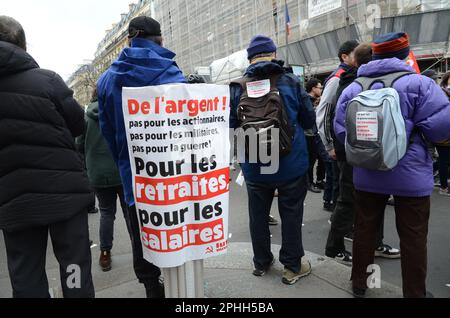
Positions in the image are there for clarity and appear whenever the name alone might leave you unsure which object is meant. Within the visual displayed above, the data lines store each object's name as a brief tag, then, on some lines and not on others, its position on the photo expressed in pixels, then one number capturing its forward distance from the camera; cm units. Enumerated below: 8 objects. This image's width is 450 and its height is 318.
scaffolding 1525
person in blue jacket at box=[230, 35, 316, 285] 280
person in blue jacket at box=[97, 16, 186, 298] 203
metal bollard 195
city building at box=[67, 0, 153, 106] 5588
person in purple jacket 223
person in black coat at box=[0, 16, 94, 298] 204
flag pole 1703
